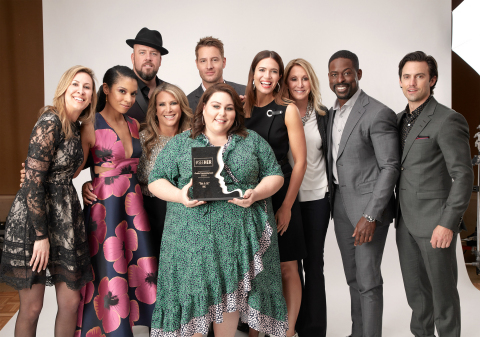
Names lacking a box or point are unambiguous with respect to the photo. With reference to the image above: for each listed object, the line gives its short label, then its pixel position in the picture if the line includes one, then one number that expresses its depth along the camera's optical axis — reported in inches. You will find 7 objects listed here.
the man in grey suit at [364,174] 119.0
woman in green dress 101.7
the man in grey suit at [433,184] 113.1
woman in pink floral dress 119.3
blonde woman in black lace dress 104.0
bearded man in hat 159.2
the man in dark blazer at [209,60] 153.9
